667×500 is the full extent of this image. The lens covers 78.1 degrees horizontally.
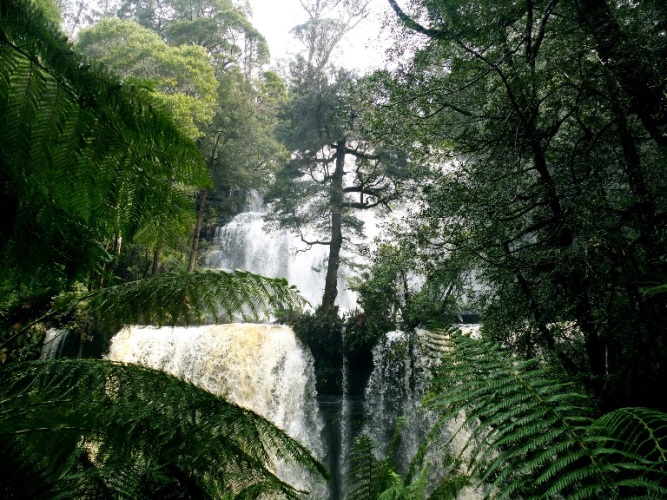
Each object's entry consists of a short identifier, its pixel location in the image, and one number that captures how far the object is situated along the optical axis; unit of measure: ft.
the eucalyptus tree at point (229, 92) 52.37
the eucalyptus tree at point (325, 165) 41.78
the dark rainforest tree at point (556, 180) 10.15
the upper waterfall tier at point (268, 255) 55.16
